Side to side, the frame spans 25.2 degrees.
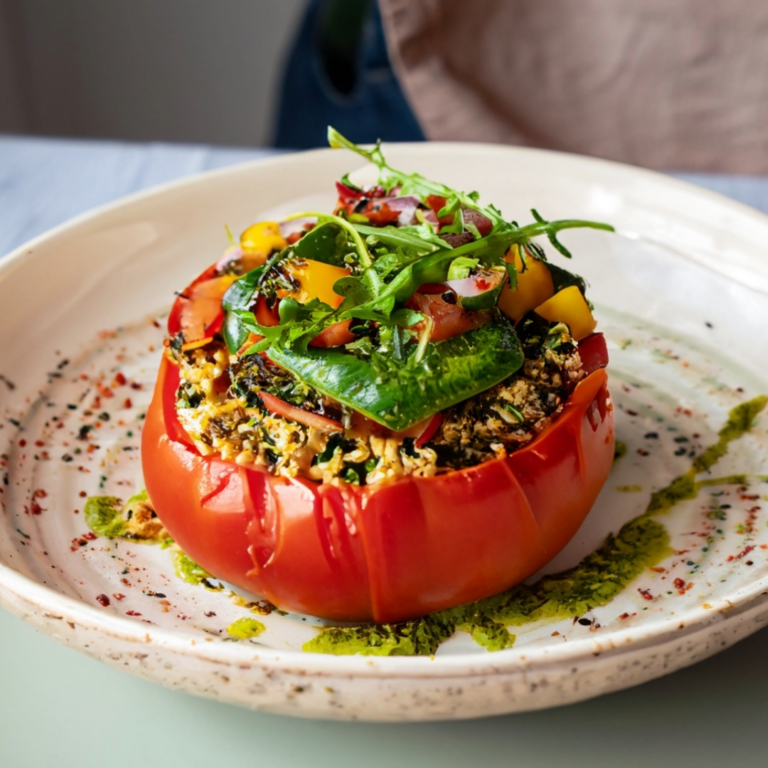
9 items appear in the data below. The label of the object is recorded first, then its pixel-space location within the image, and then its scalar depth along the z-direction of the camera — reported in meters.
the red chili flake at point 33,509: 0.40
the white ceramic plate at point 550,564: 0.32
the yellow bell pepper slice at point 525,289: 0.38
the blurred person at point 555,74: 0.69
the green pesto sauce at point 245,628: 0.36
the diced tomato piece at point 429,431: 0.36
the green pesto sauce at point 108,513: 0.40
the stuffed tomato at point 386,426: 0.35
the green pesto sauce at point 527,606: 0.36
